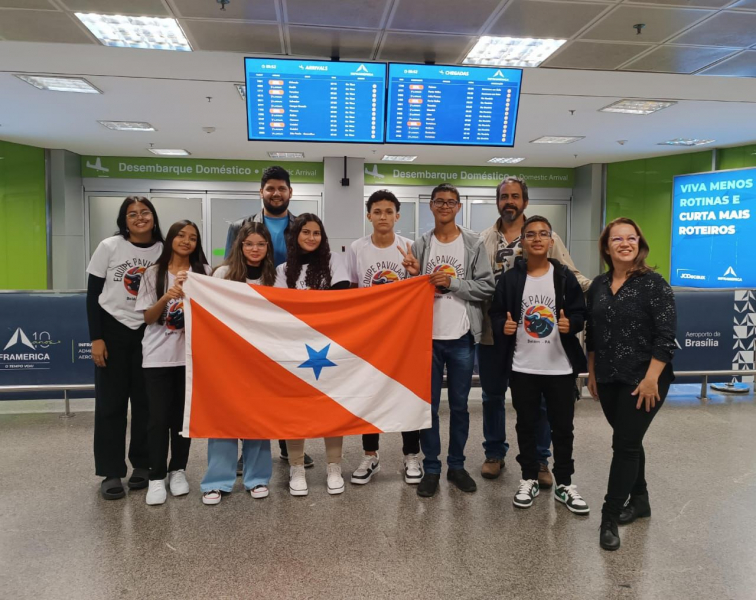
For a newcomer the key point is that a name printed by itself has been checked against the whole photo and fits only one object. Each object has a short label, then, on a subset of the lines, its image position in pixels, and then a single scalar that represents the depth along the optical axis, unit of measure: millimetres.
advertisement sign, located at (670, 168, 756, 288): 8977
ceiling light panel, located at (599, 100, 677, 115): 6752
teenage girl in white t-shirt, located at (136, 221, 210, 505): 3021
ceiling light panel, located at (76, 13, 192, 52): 4332
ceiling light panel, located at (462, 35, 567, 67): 4762
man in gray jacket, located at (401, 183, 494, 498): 3166
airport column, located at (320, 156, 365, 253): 10672
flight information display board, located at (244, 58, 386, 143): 4719
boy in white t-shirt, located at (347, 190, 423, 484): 3176
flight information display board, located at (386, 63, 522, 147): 4844
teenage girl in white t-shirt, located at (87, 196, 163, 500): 3082
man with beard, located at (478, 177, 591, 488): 3336
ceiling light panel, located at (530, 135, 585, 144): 8688
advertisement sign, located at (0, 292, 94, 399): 4609
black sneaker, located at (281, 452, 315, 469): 3649
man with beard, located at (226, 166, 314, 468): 3450
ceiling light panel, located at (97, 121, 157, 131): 7887
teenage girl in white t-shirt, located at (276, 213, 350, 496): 3127
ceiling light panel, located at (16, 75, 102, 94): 5832
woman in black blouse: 2516
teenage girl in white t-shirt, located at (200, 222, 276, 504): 3098
